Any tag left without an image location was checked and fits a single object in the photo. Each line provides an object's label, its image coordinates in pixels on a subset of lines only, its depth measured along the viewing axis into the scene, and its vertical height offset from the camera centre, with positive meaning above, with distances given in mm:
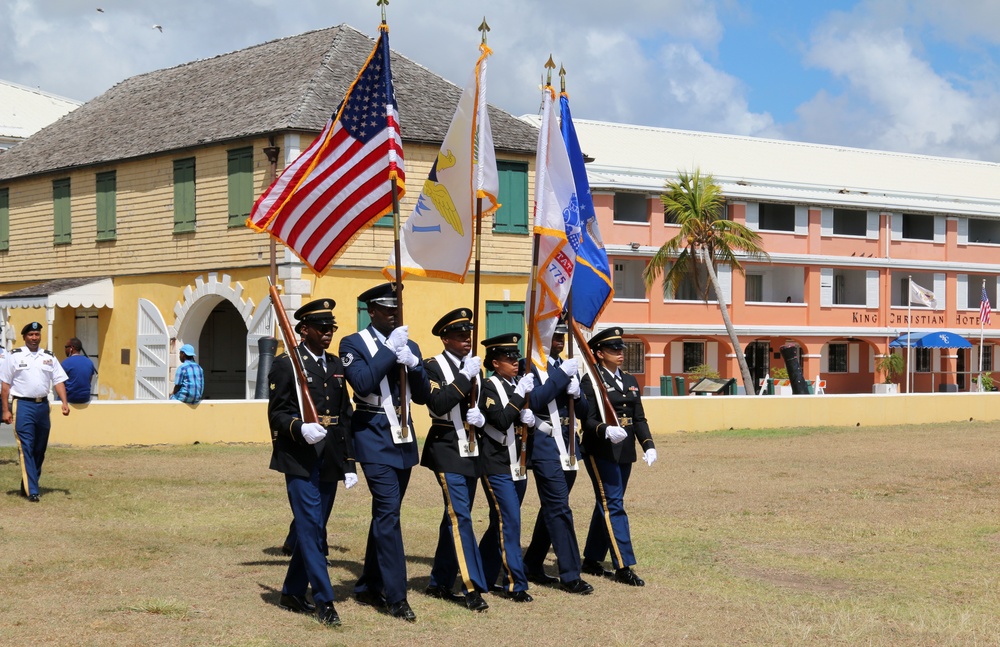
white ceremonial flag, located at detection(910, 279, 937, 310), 44688 +1101
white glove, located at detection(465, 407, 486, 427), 8570 -622
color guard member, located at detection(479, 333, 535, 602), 8750 -1052
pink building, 44125 +2570
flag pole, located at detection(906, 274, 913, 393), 44188 +885
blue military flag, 10367 +496
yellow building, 25672 +2220
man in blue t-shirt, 18906 -734
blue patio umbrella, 46719 -490
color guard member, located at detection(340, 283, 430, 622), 8148 -683
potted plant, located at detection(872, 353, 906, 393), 46688 -1445
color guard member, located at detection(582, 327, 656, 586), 9328 -954
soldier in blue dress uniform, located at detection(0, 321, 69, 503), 13375 -793
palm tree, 40375 +2877
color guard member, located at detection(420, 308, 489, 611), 8469 -890
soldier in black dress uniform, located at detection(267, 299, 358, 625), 7996 -783
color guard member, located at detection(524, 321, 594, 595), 9016 -1067
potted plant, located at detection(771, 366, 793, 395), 40981 -1823
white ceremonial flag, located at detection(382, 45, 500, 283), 9406 +955
